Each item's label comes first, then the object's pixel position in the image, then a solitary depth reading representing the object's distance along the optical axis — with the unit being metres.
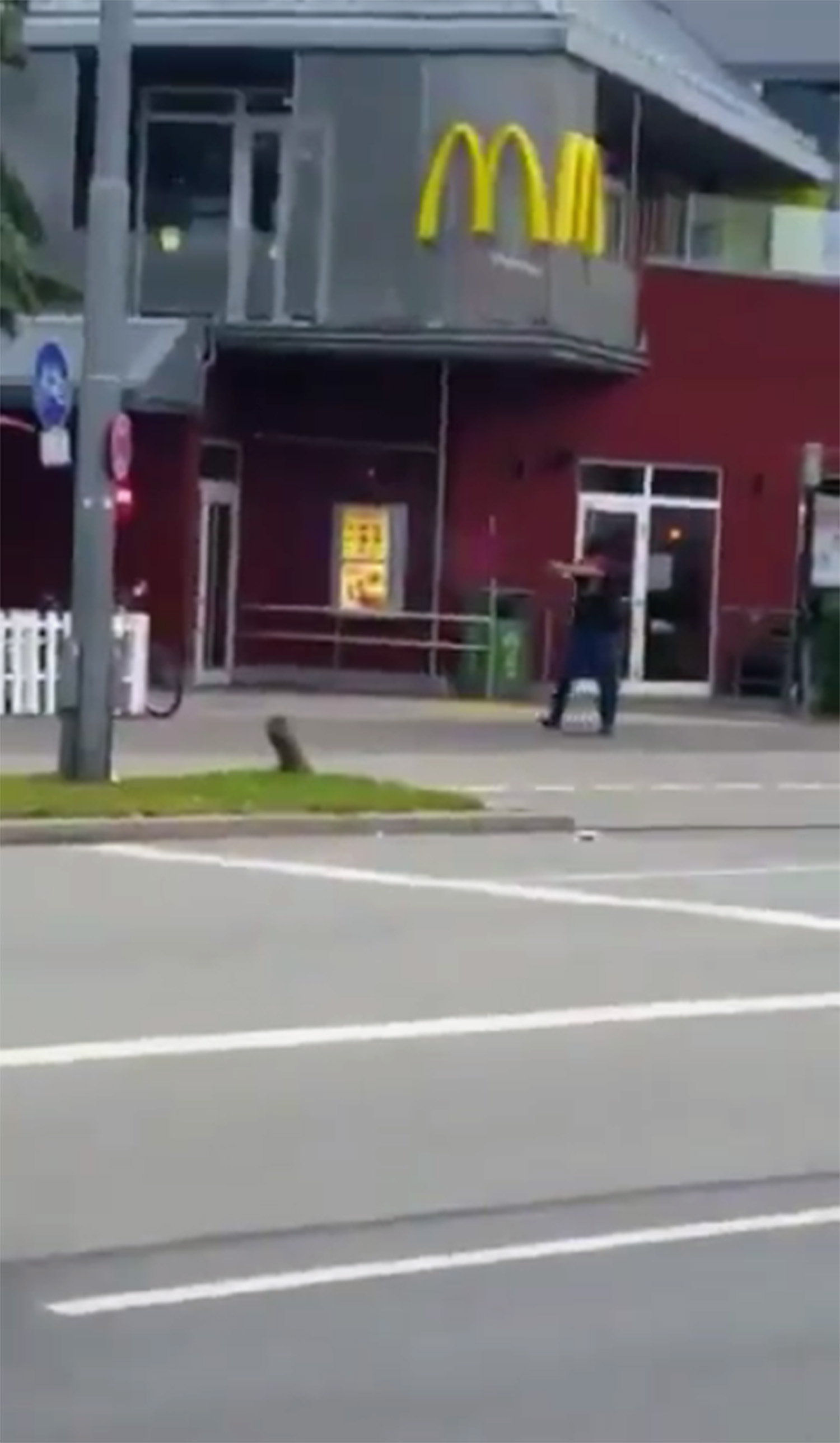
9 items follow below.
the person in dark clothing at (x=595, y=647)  31.81
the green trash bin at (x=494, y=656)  37.62
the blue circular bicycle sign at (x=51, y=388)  25.25
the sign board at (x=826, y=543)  37.03
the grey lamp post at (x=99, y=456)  23.02
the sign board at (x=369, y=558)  38.56
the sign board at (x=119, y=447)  23.00
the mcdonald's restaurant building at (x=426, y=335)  35.75
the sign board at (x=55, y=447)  25.30
